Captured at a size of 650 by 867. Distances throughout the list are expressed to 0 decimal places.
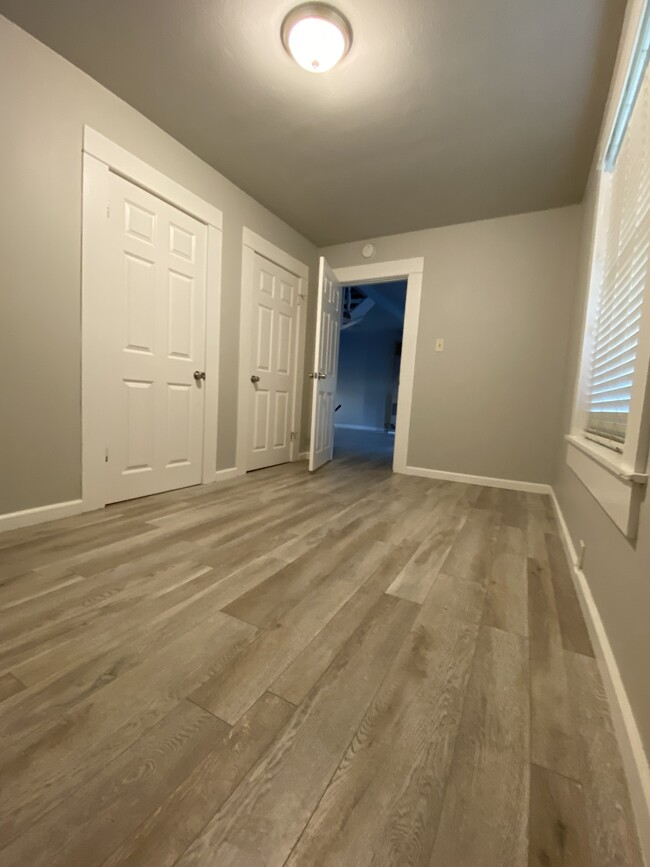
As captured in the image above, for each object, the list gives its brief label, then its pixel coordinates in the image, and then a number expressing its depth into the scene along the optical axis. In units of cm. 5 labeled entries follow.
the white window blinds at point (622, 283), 117
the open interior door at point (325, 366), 325
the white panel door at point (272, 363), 312
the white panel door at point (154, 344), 208
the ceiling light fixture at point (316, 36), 145
